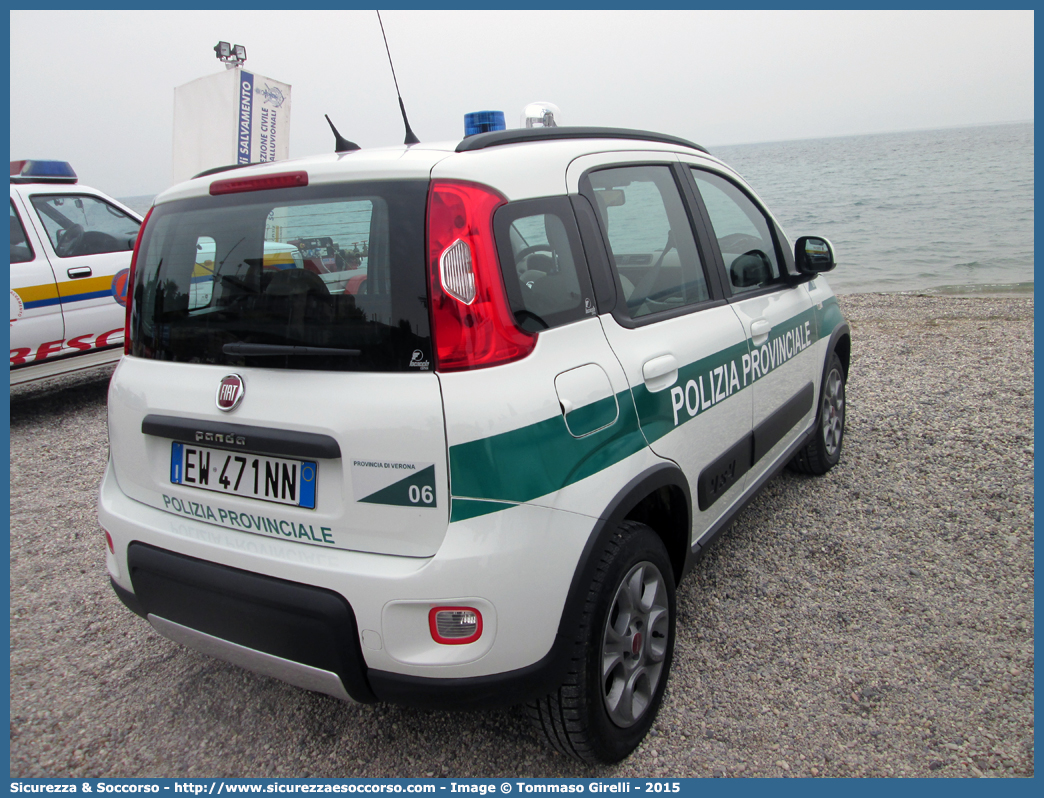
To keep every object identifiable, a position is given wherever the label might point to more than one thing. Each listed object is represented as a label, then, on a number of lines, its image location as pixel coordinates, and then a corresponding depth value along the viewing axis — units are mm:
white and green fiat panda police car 1607
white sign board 6043
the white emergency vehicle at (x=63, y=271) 5484
